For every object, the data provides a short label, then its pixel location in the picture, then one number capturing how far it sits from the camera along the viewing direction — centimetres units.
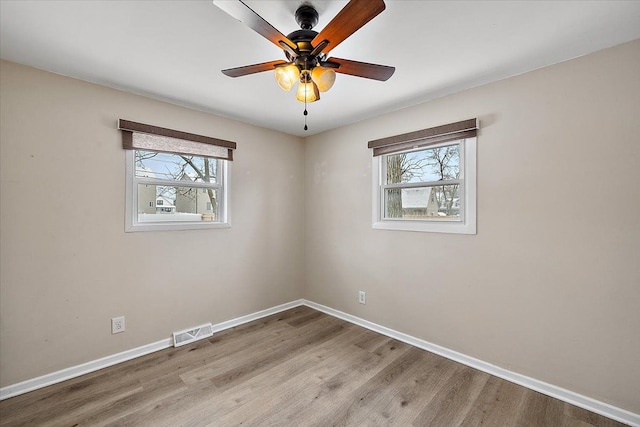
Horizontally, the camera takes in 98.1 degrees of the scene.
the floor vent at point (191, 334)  269
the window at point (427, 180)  241
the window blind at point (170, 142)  242
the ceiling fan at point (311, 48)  115
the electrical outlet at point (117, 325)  237
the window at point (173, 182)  249
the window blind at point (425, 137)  236
